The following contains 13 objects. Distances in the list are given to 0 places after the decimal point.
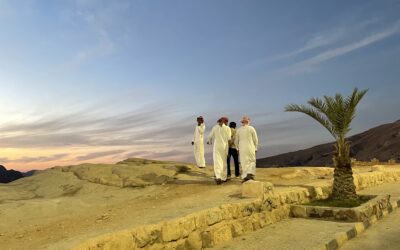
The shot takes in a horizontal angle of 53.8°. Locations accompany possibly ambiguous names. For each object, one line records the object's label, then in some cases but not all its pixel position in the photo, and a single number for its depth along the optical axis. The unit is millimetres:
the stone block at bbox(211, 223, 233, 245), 7434
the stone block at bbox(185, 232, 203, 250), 6770
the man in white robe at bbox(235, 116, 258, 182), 12602
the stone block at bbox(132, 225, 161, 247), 5883
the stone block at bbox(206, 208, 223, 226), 7375
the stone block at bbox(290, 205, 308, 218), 10156
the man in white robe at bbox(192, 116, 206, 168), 15539
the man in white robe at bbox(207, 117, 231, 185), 12797
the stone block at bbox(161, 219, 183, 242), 6355
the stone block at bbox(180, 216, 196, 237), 6723
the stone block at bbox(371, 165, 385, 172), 20156
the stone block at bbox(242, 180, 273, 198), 9172
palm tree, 11875
